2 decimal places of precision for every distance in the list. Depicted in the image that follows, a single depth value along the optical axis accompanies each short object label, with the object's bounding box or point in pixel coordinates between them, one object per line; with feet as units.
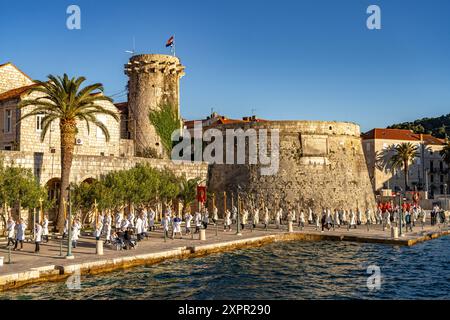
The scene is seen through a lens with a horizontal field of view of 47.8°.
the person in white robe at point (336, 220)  128.57
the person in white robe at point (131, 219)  93.53
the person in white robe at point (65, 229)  89.27
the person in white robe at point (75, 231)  82.49
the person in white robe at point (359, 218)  138.35
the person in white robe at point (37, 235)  75.97
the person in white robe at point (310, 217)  140.36
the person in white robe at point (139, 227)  92.32
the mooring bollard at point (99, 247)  76.32
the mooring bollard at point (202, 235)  97.40
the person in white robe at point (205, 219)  109.40
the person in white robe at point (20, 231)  77.71
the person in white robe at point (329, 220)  124.47
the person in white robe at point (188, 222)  107.14
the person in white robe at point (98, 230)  84.74
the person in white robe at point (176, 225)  99.01
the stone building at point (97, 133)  109.60
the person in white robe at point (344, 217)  133.28
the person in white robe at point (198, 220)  109.00
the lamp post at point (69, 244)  69.87
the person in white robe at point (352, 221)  128.63
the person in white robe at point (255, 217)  126.72
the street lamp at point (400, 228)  107.37
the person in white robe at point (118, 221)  91.56
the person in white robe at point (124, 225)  87.04
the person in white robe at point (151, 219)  110.93
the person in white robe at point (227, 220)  115.51
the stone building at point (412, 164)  255.29
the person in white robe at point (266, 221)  125.18
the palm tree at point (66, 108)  95.20
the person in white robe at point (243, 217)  120.78
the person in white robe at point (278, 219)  126.00
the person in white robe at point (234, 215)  130.44
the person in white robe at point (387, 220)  127.59
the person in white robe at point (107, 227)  88.43
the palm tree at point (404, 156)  241.35
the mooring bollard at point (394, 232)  105.09
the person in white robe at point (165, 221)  96.04
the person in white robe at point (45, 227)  83.46
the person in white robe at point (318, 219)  130.41
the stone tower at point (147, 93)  159.94
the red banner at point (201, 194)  131.13
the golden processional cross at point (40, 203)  85.91
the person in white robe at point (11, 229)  77.56
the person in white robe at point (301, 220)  124.31
